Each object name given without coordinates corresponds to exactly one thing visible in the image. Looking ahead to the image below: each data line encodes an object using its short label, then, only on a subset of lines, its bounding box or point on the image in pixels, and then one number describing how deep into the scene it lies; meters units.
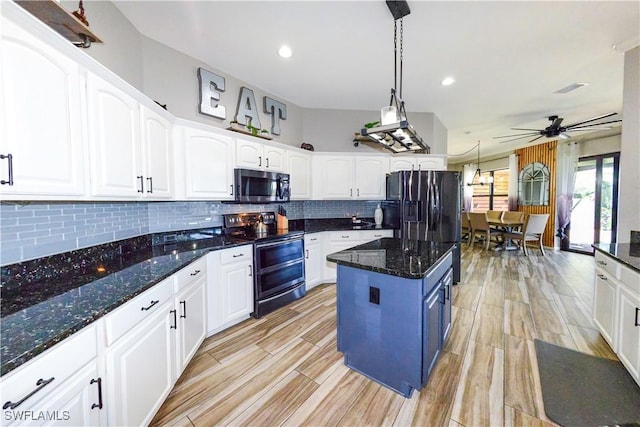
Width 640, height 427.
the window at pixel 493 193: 7.87
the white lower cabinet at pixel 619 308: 1.67
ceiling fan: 4.40
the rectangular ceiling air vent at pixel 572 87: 3.34
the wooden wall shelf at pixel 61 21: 1.13
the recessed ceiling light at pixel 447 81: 3.17
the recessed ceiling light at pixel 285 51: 2.54
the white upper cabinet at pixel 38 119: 1.02
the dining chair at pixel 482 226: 6.09
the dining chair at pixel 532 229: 5.54
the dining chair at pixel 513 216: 6.46
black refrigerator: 3.61
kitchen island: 1.59
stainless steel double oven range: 2.71
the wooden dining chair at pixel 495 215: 7.12
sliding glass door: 5.21
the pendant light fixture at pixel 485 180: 7.43
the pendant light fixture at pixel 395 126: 1.92
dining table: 6.01
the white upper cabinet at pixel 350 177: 3.96
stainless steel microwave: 2.79
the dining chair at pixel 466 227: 6.67
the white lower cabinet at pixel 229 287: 2.32
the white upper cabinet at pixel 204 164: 2.42
